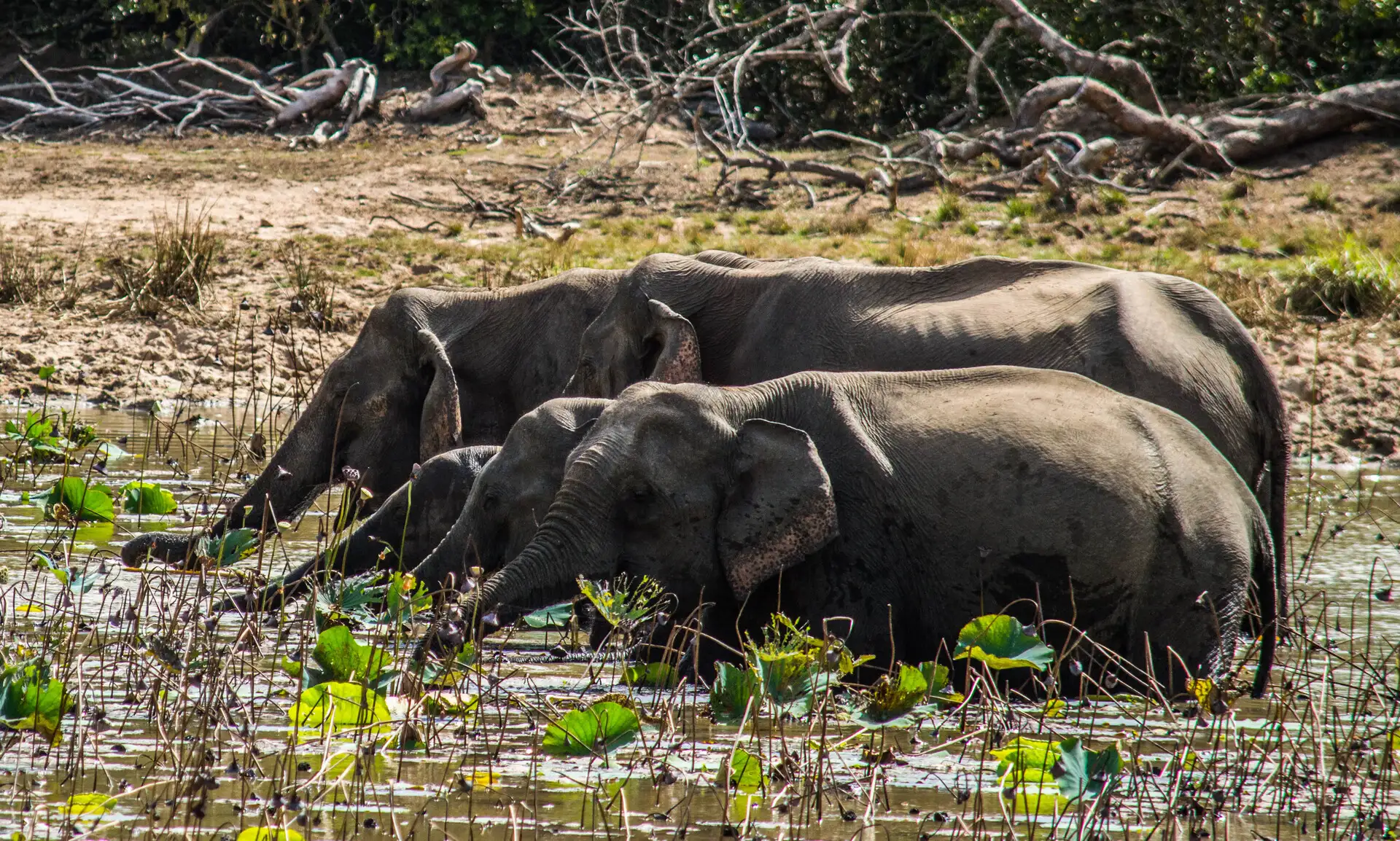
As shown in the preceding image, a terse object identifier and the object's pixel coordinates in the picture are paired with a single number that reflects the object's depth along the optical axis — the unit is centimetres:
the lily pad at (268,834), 732
